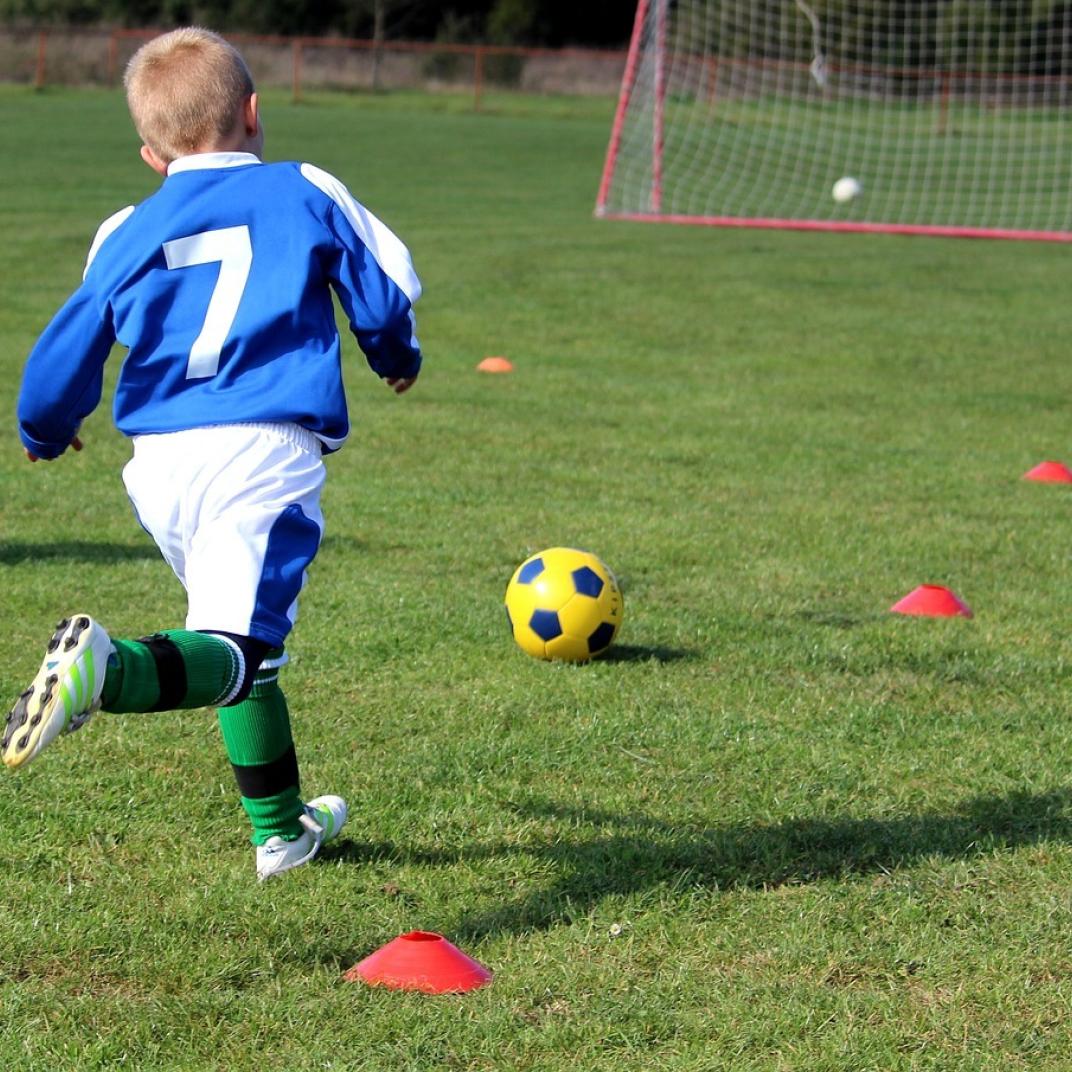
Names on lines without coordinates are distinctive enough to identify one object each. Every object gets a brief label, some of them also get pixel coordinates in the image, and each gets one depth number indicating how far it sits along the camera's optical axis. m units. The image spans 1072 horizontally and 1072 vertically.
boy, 6.34
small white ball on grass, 45.66
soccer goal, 43.19
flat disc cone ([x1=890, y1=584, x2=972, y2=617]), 11.24
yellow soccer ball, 9.84
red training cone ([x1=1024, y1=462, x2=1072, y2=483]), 15.85
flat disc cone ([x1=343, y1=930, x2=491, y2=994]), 5.87
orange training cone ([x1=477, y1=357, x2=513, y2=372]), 20.83
